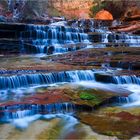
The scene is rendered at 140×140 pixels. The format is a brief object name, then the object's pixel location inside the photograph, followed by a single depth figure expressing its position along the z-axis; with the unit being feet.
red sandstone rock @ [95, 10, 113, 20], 97.63
